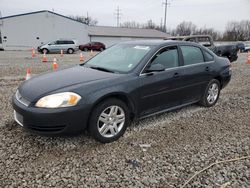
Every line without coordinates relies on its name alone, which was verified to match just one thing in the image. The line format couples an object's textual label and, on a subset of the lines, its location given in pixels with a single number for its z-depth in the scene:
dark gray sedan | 2.88
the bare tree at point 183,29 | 80.94
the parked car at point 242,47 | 30.30
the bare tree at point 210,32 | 73.38
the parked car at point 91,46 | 29.20
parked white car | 23.36
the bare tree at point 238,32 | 65.69
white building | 31.69
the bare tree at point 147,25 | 85.98
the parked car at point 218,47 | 9.83
